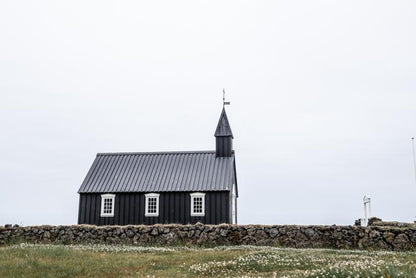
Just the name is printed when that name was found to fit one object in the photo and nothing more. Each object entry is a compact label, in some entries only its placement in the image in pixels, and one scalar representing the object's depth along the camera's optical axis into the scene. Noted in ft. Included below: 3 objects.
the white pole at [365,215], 116.37
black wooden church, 119.96
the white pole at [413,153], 125.26
